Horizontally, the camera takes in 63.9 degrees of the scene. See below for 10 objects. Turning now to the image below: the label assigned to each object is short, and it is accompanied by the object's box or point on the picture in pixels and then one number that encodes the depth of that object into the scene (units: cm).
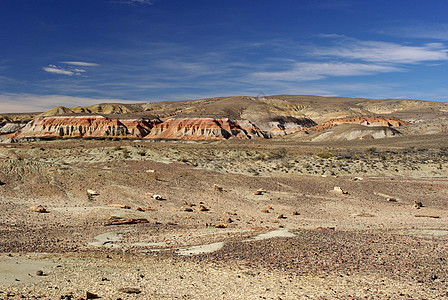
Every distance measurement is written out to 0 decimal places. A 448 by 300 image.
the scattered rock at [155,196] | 1819
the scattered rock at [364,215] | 1672
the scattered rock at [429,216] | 1641
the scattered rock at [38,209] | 1412
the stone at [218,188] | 2116
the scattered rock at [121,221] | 1312
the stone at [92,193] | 1789
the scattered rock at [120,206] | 1591
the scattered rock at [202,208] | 1688
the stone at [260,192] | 2079
